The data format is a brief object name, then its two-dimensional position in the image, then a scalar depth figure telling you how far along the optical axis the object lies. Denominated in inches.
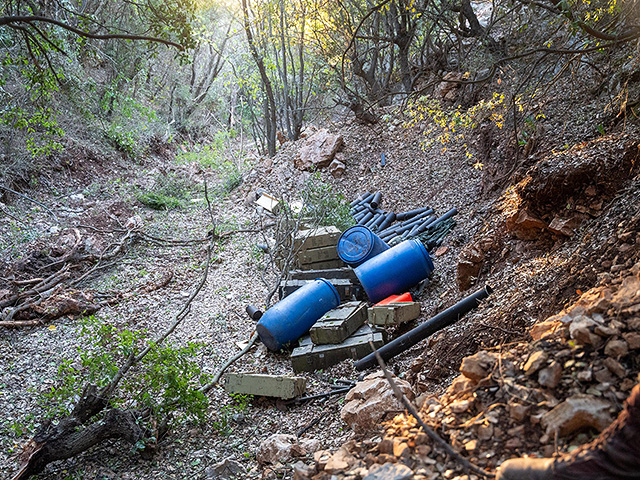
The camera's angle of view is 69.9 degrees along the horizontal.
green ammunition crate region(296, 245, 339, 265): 275.0
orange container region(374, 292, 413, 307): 222.5
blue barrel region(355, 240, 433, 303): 237.5
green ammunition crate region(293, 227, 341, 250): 273.6
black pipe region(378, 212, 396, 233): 344.2
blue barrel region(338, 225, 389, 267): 261.6
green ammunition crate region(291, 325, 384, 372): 188.9
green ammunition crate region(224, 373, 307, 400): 168.6
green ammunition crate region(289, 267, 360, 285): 254.4
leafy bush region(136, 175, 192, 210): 481.1
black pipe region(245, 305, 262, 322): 233.3
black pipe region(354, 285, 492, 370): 170.4
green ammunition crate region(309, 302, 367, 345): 192.9
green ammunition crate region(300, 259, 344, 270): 276.8
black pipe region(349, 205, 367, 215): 382.0
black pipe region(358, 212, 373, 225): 361.2
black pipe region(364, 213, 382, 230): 352.3
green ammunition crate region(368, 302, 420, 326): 196.1
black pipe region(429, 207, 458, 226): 302.2
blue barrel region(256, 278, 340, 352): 206.1
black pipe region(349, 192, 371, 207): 394.7
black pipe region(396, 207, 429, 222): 334.3
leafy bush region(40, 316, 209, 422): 152.0
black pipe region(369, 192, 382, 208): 378.6
